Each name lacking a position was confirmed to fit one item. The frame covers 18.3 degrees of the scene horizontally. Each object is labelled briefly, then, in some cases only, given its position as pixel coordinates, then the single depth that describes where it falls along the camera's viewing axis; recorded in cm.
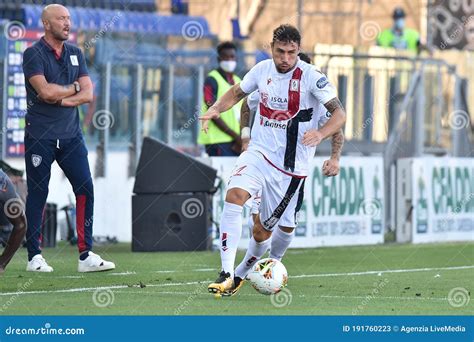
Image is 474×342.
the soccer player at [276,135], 1131
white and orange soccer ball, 1105
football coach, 1330
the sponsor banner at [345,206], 1858
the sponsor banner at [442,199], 1967
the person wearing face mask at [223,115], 1744
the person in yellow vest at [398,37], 2433
